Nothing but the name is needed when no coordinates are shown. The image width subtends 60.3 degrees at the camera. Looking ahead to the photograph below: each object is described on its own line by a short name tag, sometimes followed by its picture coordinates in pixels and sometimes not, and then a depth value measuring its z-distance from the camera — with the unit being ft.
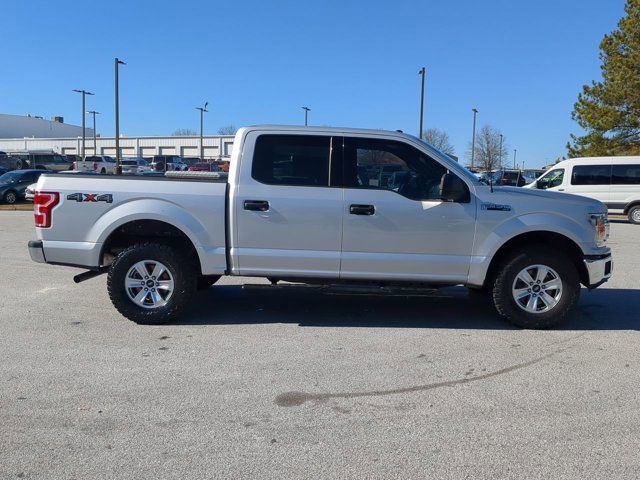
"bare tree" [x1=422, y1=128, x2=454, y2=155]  188.29
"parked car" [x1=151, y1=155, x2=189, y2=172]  171.09
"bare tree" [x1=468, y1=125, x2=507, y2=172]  185.88
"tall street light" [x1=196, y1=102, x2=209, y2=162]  194.06
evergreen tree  86.53
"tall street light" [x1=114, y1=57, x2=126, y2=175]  115.55
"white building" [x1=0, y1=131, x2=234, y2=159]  281.95
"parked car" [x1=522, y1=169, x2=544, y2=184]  128.73
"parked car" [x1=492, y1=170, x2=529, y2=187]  96.56
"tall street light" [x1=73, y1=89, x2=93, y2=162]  167.58
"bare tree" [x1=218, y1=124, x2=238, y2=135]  350.02
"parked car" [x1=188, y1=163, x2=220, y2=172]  142.62
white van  62.64
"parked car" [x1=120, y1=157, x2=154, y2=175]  151.11
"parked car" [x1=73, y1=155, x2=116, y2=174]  145.58
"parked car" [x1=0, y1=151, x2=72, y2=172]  158.51
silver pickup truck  18.78
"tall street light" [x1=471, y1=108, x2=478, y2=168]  153.38
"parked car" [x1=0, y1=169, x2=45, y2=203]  80.38
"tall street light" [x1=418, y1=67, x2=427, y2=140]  94.58
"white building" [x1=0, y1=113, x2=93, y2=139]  424.87
